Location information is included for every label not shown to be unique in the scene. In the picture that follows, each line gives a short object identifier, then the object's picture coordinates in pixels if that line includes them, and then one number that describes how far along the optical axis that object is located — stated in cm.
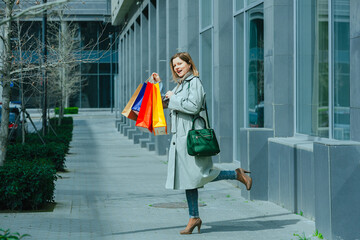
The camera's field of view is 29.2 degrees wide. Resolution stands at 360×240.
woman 755
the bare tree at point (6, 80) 1141
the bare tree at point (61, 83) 3390
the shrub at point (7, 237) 570
